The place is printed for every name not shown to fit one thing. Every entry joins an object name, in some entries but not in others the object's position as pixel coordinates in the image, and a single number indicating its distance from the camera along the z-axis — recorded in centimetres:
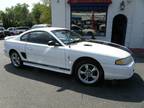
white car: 287
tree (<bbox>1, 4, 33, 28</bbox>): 2643
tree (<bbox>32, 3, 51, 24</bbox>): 2542
